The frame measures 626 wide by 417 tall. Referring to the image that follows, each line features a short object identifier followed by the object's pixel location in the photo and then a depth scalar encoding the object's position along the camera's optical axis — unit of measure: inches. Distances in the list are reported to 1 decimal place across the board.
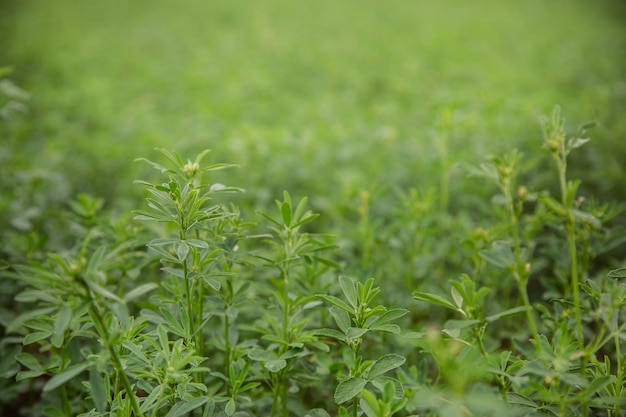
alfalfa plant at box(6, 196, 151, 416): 29.1
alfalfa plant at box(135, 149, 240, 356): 31.0
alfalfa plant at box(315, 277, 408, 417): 30.2
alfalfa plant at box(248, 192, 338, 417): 32.0
